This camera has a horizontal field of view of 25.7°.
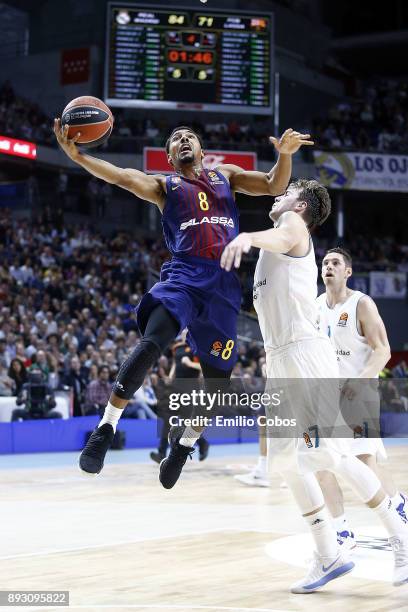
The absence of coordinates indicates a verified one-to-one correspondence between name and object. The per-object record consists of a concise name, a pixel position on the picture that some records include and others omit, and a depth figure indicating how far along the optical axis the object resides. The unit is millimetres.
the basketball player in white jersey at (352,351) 5809
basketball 5090
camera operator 13728
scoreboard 18297
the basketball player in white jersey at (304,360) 5082
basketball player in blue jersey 4961
